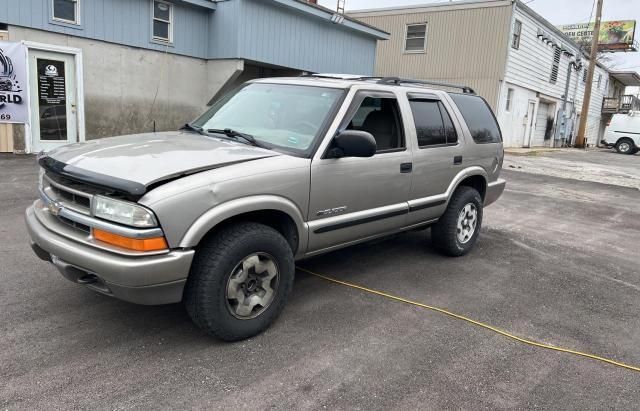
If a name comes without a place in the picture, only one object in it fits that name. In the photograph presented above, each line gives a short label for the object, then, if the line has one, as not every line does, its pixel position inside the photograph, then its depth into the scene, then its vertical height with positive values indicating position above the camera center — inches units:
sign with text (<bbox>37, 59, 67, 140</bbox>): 433.4 -1.0
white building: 803.4 +127.8
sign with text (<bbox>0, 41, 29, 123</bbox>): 395.9 +10.5
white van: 1114.1 +7.6
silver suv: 112.3 -21.6
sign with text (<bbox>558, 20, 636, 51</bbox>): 1717.5 +360.0
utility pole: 1030.4 +112.7
